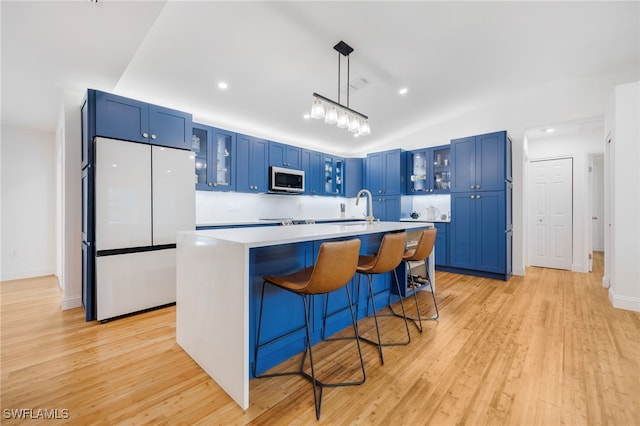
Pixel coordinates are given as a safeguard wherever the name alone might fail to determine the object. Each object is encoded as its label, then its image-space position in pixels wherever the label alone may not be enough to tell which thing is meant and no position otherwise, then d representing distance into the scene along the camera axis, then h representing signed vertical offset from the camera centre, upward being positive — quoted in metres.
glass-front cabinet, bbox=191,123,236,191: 3.80 +0.81
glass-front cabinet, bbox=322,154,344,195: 5.73 +0.81
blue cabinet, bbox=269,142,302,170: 4.66 +1.02
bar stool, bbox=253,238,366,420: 1.50 -0.41
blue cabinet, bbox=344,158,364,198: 6.09 +0.81
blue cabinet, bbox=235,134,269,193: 4.21 +0.79
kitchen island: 1.46 -0.53
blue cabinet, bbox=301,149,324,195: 5.23 +0.82
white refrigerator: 2.57 -0.09
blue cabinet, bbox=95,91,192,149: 2.59 +0.95
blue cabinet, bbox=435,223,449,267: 4.70 -0.62
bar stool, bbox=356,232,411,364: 1.99 -0.37
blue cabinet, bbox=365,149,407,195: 5.42 +0.83
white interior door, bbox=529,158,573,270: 4.76 -0.04
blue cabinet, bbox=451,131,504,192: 4.14 +0.80
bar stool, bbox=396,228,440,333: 2.56 -0.39
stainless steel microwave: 4.58 +0.57
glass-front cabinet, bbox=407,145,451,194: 5.08 +0.80
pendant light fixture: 2.48 +0.98
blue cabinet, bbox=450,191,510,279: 4.10 -0.36
